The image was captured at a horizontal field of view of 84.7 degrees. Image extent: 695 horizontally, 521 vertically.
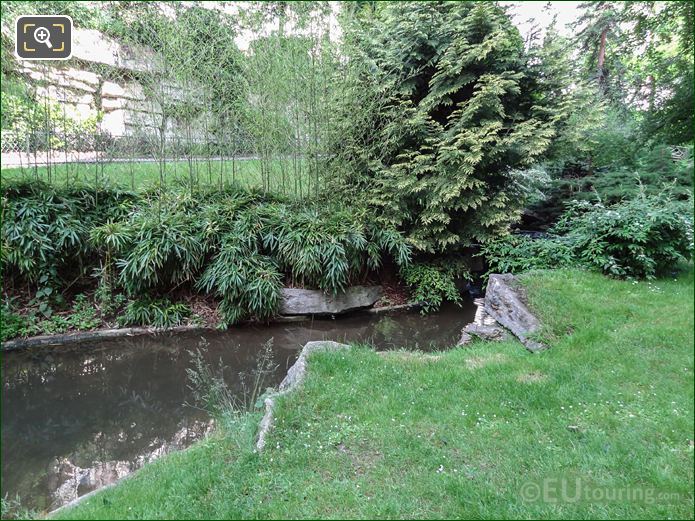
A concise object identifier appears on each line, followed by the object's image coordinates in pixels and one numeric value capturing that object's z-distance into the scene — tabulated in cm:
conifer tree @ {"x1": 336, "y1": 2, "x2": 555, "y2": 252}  415
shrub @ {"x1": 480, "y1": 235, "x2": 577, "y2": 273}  407
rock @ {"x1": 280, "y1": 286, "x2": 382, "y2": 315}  425
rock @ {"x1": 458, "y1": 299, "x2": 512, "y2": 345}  330
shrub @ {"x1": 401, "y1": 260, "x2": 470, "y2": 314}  468
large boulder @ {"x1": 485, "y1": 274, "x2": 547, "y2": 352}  296
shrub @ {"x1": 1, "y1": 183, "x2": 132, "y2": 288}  346
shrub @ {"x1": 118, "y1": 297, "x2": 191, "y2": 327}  384
